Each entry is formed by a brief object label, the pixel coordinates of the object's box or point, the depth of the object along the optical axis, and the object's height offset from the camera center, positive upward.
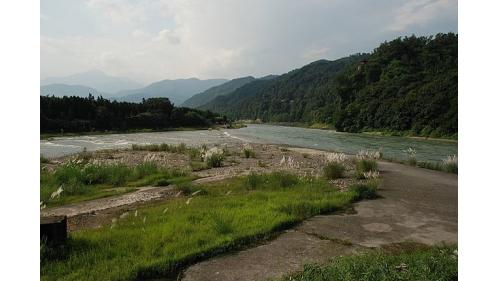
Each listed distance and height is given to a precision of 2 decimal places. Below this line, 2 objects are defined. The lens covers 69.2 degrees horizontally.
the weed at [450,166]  17.24 -1.54
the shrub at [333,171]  15.23 -1.54
